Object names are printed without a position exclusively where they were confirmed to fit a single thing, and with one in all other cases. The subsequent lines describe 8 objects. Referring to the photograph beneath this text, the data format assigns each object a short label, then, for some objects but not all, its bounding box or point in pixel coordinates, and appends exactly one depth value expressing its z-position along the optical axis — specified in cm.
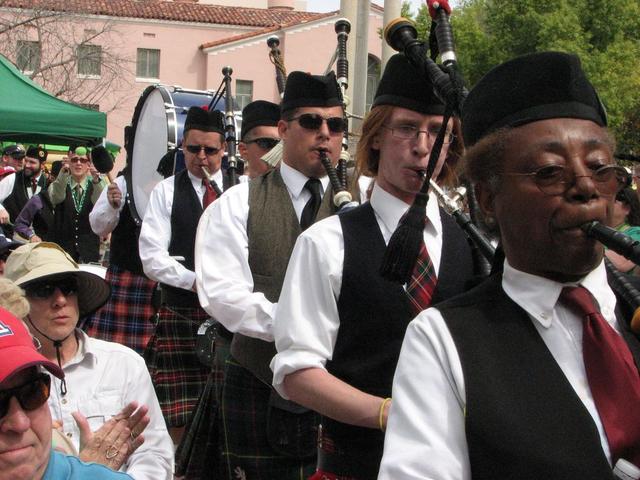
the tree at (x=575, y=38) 3156
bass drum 780
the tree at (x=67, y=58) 3041
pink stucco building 4448
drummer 726
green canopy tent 796
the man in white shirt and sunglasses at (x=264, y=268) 383
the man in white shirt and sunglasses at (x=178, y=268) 614
